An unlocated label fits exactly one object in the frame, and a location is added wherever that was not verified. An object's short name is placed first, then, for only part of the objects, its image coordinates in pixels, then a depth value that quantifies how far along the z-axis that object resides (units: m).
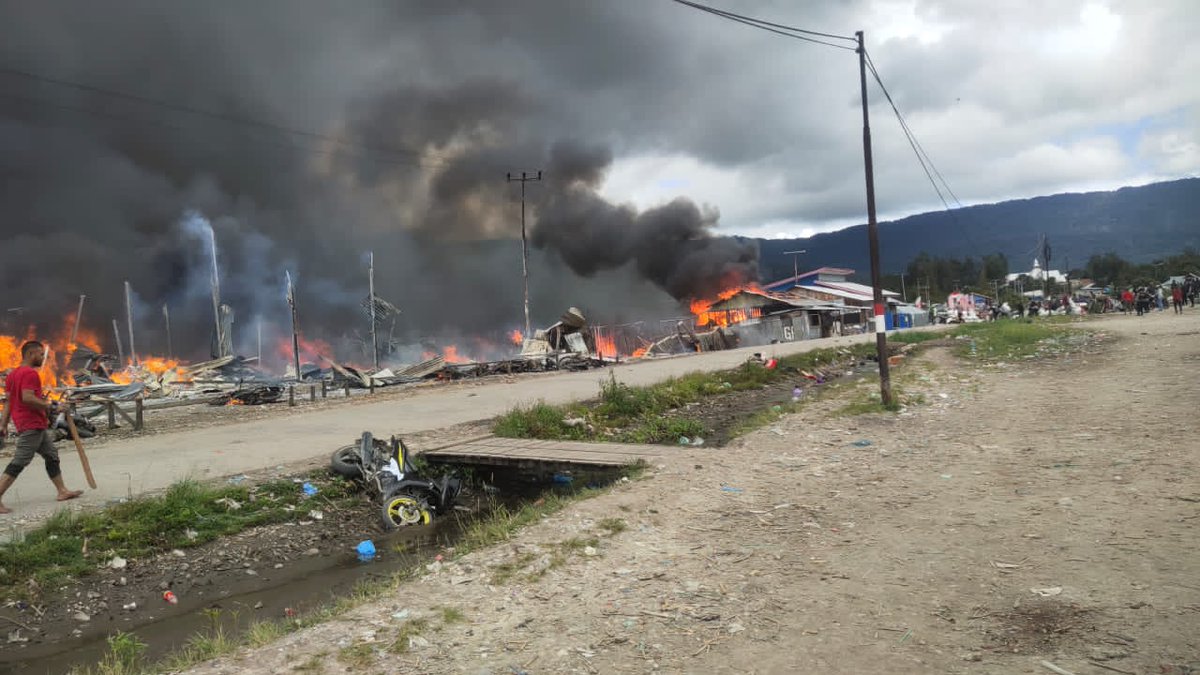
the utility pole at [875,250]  10.66
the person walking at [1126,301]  38.84
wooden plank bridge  7.76
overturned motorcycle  7.32
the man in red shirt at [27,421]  6.57
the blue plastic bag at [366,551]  6.34
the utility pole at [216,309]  34.71
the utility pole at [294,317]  27.44
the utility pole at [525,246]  36.09
